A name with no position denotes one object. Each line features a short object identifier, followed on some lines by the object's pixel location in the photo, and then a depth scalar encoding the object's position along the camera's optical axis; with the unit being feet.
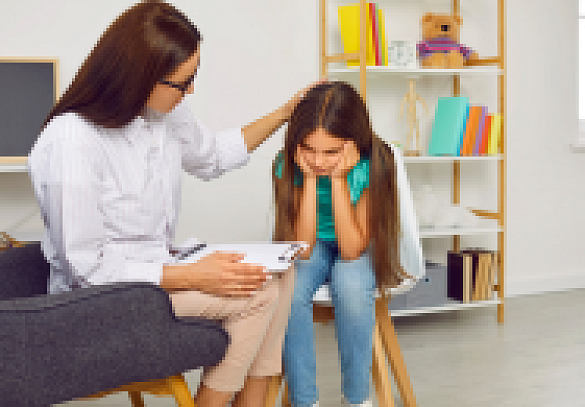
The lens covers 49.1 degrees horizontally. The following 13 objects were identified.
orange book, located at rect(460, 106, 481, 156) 9.35
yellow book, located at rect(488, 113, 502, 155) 9.45
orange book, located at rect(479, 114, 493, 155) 9.45
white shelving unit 8.89
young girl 5.17
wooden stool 5.49
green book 9.29
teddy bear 9.30
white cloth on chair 5.53
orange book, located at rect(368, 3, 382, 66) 8.72
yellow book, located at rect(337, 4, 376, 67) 8.79
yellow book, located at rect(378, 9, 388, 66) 8.80
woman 3.97
